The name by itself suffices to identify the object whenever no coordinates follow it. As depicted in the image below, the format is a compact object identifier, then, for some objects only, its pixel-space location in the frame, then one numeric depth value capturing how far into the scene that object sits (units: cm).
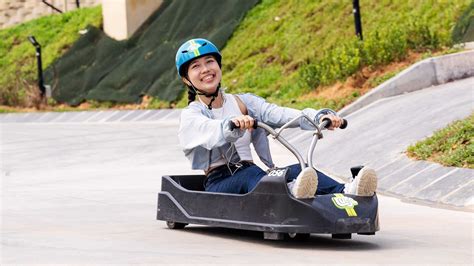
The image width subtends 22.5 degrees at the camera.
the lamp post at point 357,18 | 2380
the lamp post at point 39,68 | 3491
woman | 834
